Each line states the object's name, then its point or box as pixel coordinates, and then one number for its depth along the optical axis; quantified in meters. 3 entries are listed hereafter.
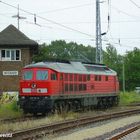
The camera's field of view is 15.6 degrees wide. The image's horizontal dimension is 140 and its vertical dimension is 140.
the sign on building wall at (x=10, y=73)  52.17
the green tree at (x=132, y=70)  106.50
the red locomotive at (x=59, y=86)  29.09
